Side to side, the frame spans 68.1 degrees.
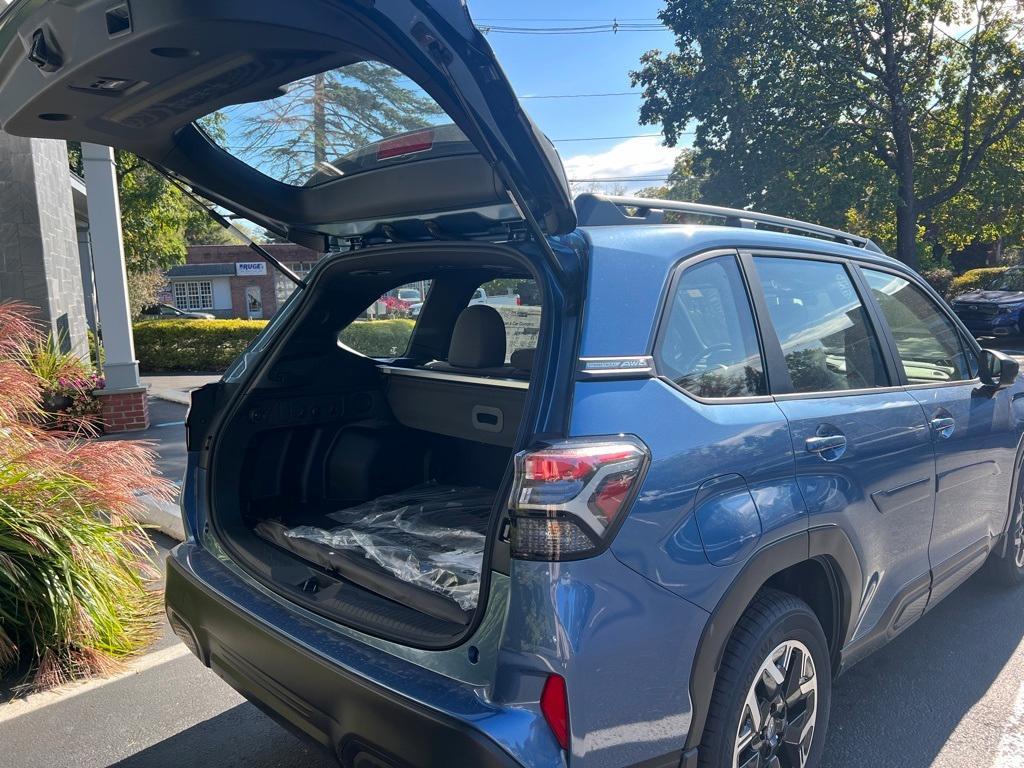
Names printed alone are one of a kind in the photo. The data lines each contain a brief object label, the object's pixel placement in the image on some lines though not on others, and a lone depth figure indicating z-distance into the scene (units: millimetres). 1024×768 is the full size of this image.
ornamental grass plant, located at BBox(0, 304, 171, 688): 3209
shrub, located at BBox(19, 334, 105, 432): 7613
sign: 41769
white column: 7680
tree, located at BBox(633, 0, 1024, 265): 17531
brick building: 43688
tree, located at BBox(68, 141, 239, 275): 16266
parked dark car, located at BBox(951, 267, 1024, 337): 16906
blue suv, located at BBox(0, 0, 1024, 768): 1742
